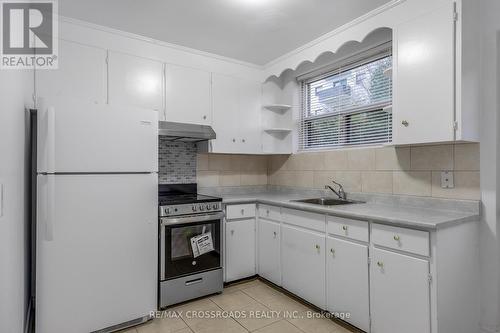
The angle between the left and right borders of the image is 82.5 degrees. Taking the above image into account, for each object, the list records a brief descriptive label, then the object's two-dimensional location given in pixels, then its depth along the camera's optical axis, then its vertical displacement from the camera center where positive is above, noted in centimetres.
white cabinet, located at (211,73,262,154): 314 +61
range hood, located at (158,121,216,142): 266 +35
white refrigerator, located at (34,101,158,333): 186 -35
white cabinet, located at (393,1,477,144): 177 +56
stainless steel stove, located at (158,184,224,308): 242 -72
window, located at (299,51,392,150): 261 +63
